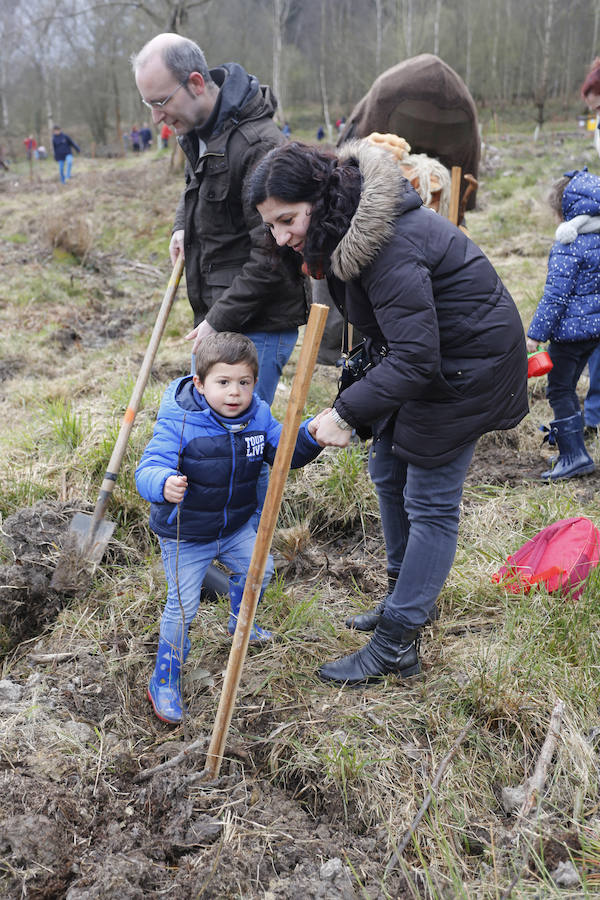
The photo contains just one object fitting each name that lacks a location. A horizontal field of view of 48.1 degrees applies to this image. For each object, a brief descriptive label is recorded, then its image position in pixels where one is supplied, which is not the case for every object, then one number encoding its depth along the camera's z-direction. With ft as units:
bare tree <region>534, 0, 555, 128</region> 101.81
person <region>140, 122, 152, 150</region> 108.06
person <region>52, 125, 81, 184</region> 63.77
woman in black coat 6.09
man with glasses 9.11
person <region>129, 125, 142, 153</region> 104.94
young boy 7.38
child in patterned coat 12.69
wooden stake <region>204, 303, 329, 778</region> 5.20
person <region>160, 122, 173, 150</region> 83.41
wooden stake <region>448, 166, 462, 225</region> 14.29
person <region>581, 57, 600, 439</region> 14.66
